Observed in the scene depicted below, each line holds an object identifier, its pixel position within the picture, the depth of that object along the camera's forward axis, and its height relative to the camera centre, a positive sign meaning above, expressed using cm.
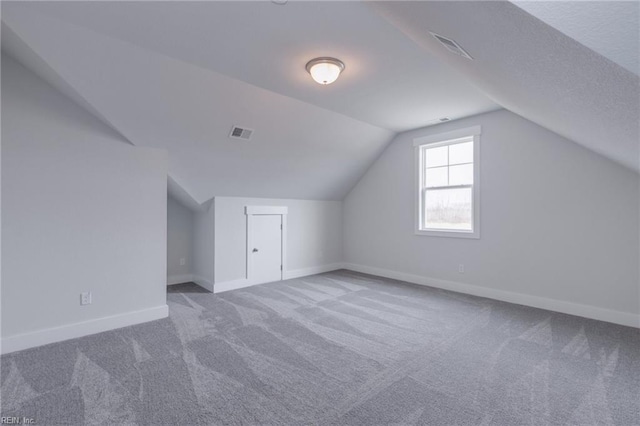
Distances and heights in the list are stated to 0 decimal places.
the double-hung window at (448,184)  438 +48
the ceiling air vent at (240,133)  369 +104
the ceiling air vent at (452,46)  193 +115
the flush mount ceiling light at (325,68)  269 +135
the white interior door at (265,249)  487 -59
